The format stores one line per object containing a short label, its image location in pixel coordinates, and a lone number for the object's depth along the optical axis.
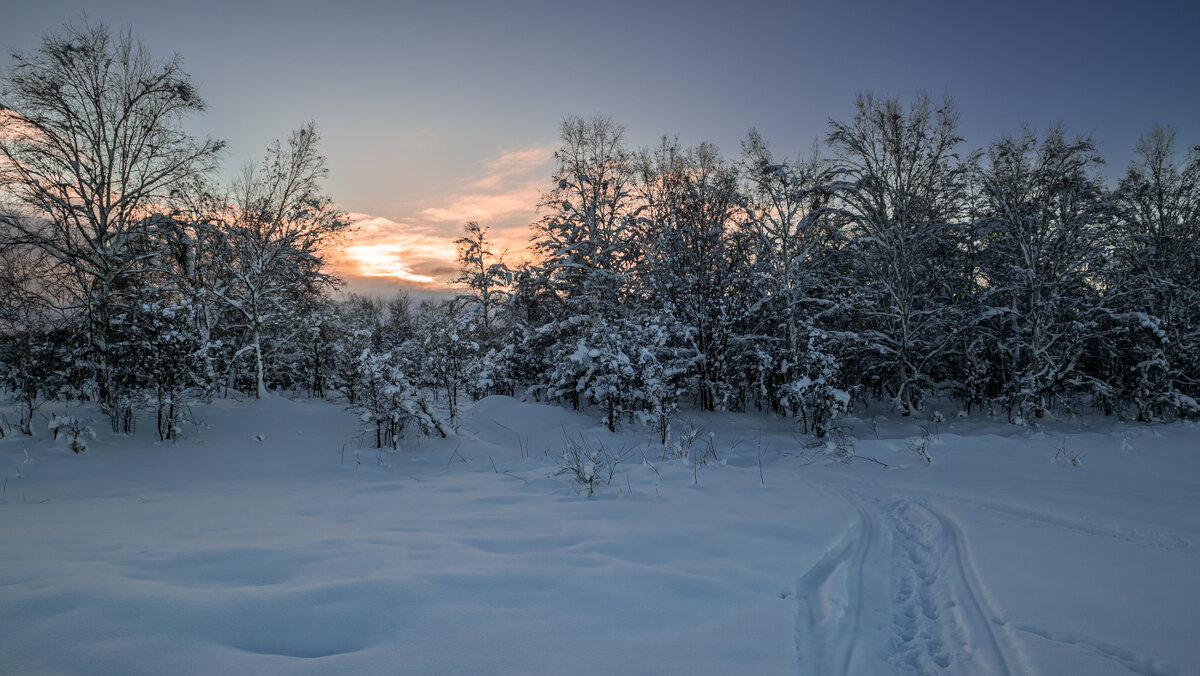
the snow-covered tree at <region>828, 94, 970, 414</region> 15.20
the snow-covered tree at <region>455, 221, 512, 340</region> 24.38
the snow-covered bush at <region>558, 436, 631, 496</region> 5.97
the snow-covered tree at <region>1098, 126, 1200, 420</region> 14.17
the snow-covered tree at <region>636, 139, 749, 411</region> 16.19
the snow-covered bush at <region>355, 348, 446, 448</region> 10.30
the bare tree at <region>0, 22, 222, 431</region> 10.59
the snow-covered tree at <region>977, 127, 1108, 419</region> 14.03
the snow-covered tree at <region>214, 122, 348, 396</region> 15.97
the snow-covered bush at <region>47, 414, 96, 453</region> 9.04
